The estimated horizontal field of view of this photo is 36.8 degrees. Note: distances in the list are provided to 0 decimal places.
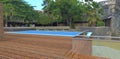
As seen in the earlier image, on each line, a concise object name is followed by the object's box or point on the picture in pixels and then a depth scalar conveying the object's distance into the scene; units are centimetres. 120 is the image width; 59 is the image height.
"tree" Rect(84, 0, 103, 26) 2128
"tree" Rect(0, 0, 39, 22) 2271
